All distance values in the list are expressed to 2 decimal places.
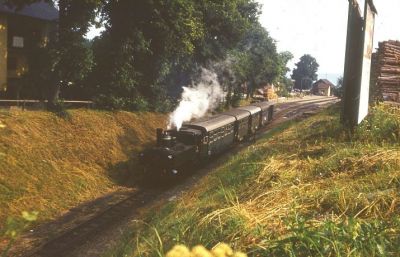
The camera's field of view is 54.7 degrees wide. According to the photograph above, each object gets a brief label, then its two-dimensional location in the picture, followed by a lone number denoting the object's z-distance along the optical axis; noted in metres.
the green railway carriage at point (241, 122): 26.56
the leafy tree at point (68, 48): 20.72
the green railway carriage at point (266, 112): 36.69
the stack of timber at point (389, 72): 14.31
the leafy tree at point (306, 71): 123.38
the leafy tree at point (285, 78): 55.33
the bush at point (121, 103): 25.28
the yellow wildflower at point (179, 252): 1.96
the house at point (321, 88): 119.62
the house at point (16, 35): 26.98
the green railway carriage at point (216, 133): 20.40
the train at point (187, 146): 18.27
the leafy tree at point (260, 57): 50.72
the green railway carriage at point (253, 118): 30.80
